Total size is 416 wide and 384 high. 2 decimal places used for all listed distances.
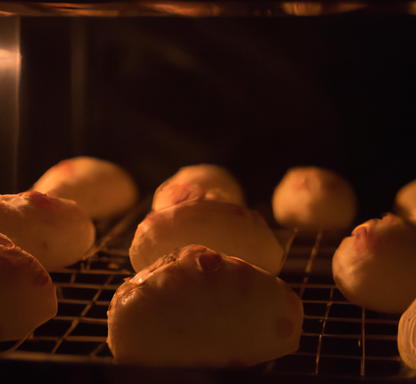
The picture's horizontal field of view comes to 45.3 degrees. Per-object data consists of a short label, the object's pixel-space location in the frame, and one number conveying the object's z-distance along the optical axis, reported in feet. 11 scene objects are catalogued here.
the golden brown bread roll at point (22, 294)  2.01
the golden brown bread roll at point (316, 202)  3.47
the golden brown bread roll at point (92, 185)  3.56
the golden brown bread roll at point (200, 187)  3.15
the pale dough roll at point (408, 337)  1.80
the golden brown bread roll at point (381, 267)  2.32
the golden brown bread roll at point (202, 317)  1.82
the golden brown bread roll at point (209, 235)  2.54
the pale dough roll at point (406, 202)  3.27
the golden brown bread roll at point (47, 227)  2.65
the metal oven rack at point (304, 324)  1.97
